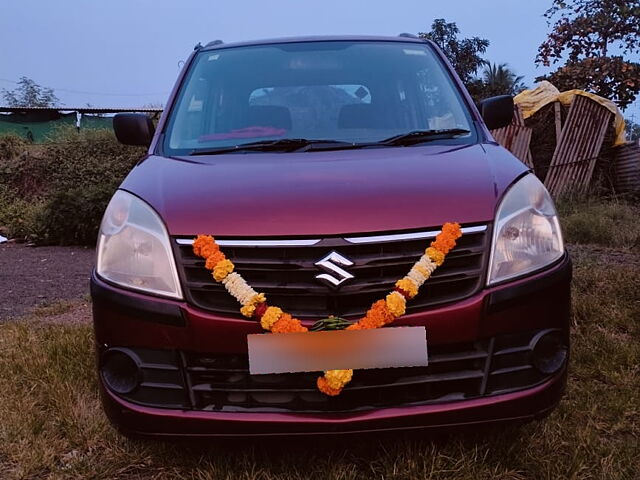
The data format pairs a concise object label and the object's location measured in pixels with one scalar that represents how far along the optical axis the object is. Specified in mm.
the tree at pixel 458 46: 26453
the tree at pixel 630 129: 11647
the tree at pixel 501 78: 21930
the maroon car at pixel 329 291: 1961
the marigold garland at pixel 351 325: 1924
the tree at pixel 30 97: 46094
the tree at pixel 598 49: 12527
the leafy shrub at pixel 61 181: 9227
